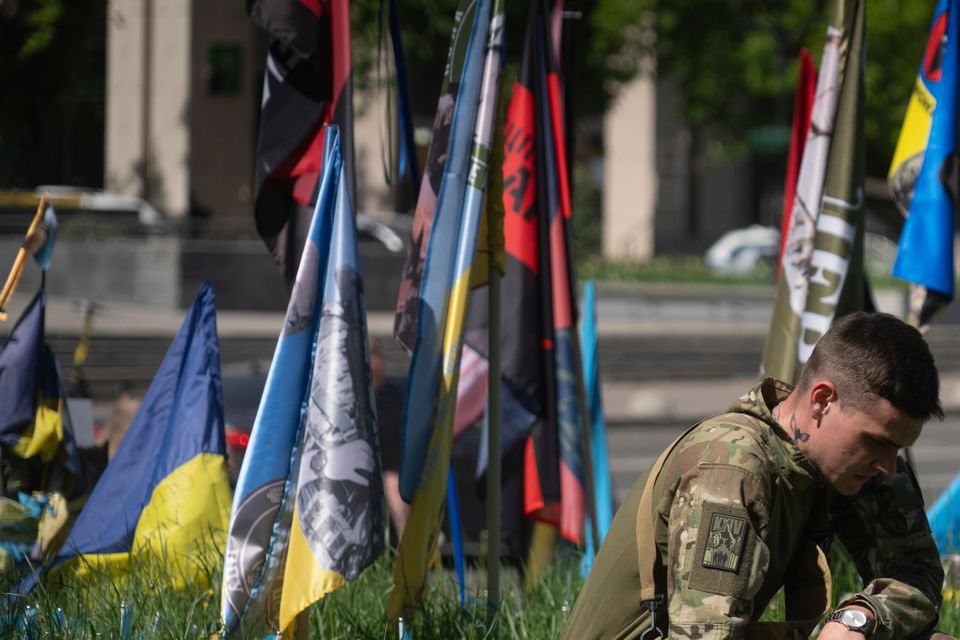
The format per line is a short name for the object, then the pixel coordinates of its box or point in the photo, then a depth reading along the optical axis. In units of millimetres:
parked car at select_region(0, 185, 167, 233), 47312
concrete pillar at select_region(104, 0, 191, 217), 60125
